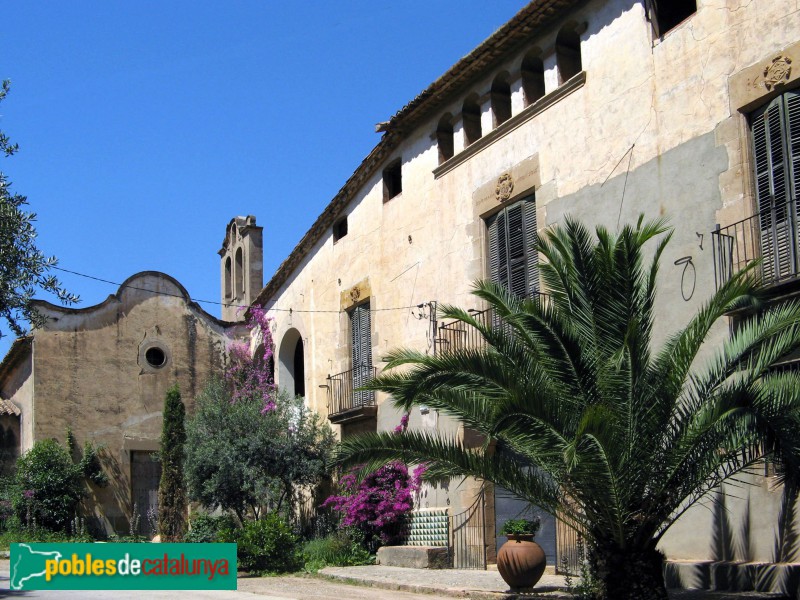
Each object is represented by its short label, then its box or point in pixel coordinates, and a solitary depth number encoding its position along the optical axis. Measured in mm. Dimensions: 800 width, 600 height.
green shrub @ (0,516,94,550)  25406
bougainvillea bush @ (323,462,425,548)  21000
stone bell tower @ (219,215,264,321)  32375
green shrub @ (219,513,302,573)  19891
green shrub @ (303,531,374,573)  20750
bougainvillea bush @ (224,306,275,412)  27972
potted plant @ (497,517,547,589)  14531
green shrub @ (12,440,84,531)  26344
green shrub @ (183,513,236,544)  24422
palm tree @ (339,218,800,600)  10891
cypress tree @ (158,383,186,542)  27531
